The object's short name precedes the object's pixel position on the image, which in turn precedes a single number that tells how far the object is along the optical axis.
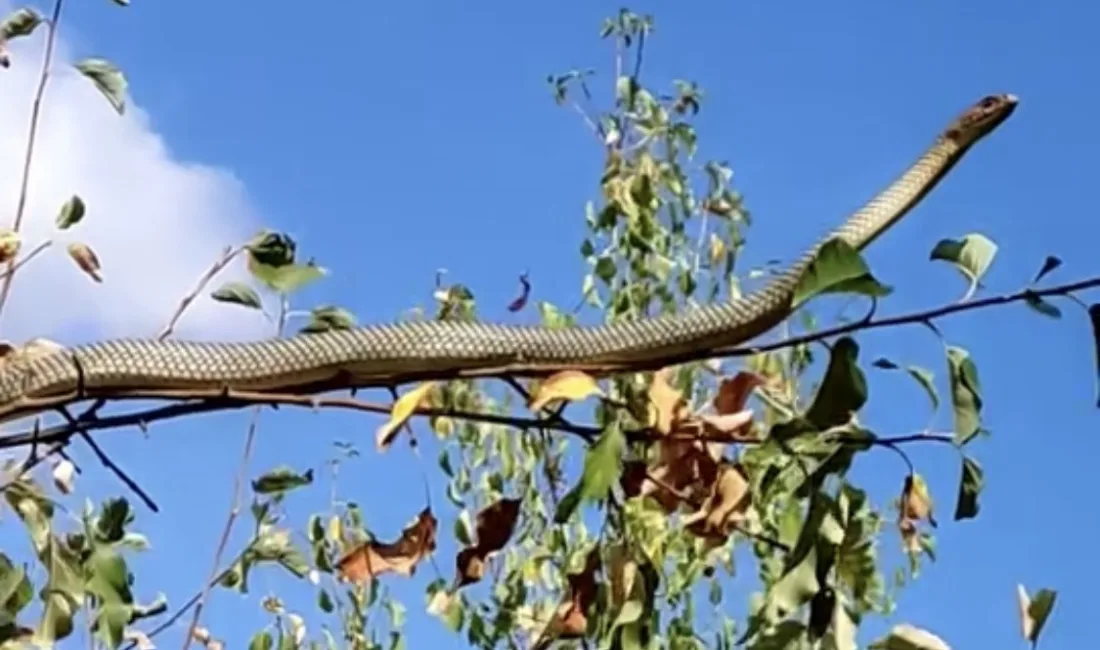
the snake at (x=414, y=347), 3.83
